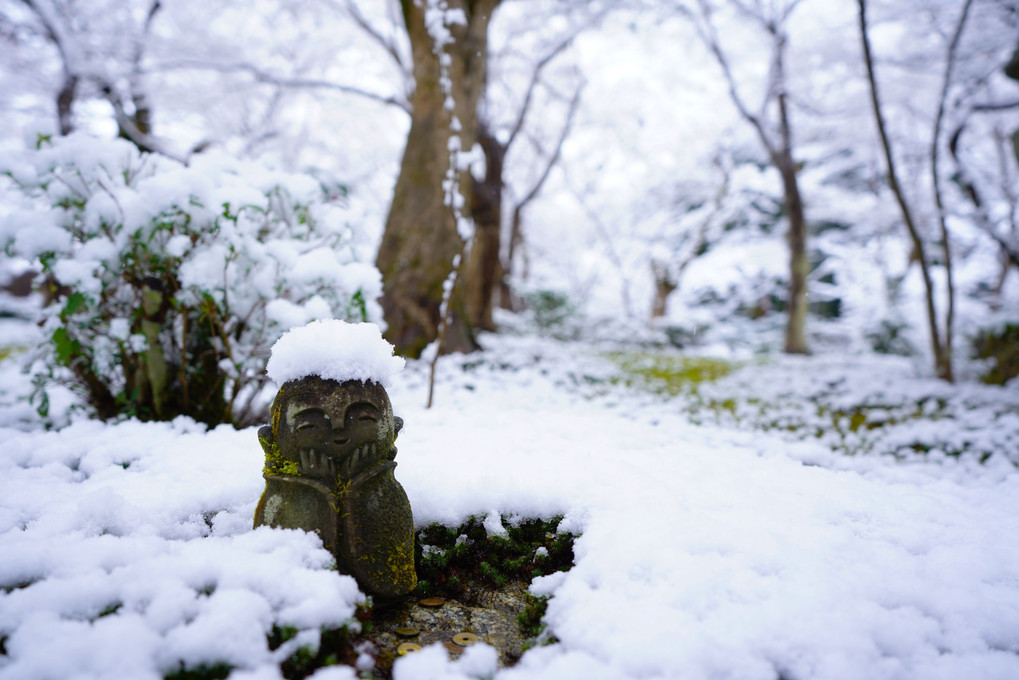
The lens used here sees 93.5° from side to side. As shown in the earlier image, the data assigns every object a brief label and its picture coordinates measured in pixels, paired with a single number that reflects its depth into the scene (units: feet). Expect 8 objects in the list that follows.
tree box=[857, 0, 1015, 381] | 15.14
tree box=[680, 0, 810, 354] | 24.91
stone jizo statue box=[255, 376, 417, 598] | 4.57
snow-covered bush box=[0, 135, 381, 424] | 7.18
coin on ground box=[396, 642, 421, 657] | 4.18
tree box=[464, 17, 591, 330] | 23.58
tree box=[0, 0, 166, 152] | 23.75
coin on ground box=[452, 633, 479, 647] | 4.46
